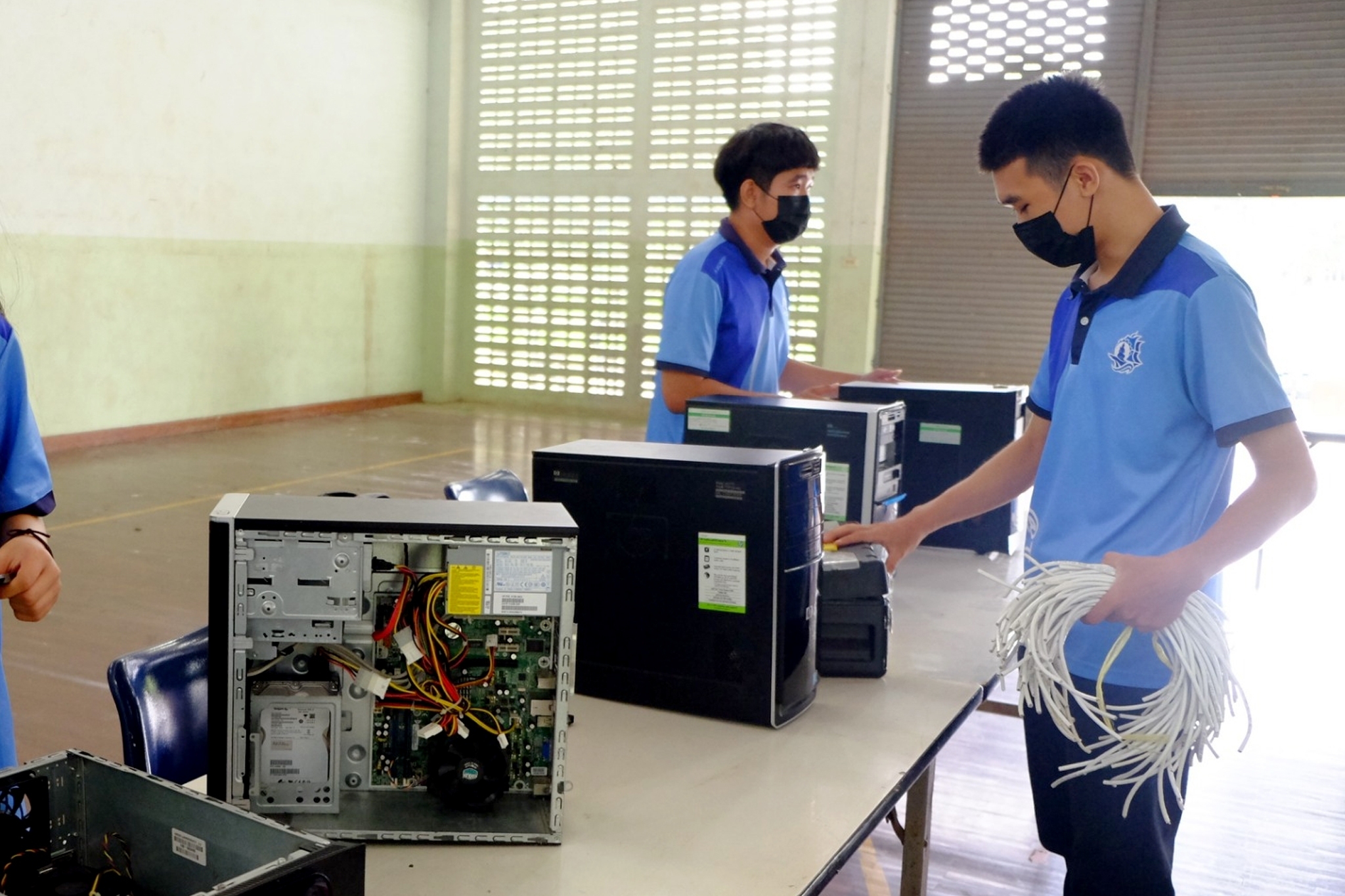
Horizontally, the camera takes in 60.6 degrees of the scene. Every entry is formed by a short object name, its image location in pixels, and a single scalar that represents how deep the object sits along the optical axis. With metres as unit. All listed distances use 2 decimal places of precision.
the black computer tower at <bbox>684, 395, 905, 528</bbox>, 2.31
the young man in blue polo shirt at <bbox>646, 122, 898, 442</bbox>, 2.60
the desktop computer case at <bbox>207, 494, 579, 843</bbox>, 1.15
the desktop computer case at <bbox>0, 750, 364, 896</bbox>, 0.88
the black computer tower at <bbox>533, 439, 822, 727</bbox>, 1.55
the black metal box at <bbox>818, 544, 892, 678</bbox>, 1.82
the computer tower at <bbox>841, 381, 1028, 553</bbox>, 2.73
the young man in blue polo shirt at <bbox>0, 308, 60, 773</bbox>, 1.41
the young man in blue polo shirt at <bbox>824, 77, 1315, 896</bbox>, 1.42
